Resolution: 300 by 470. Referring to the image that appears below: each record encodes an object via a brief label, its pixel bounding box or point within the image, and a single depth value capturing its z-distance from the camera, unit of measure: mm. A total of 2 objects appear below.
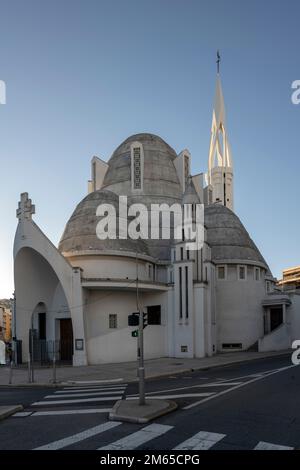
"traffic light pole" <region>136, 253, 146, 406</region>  12391
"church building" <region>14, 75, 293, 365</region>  32438
